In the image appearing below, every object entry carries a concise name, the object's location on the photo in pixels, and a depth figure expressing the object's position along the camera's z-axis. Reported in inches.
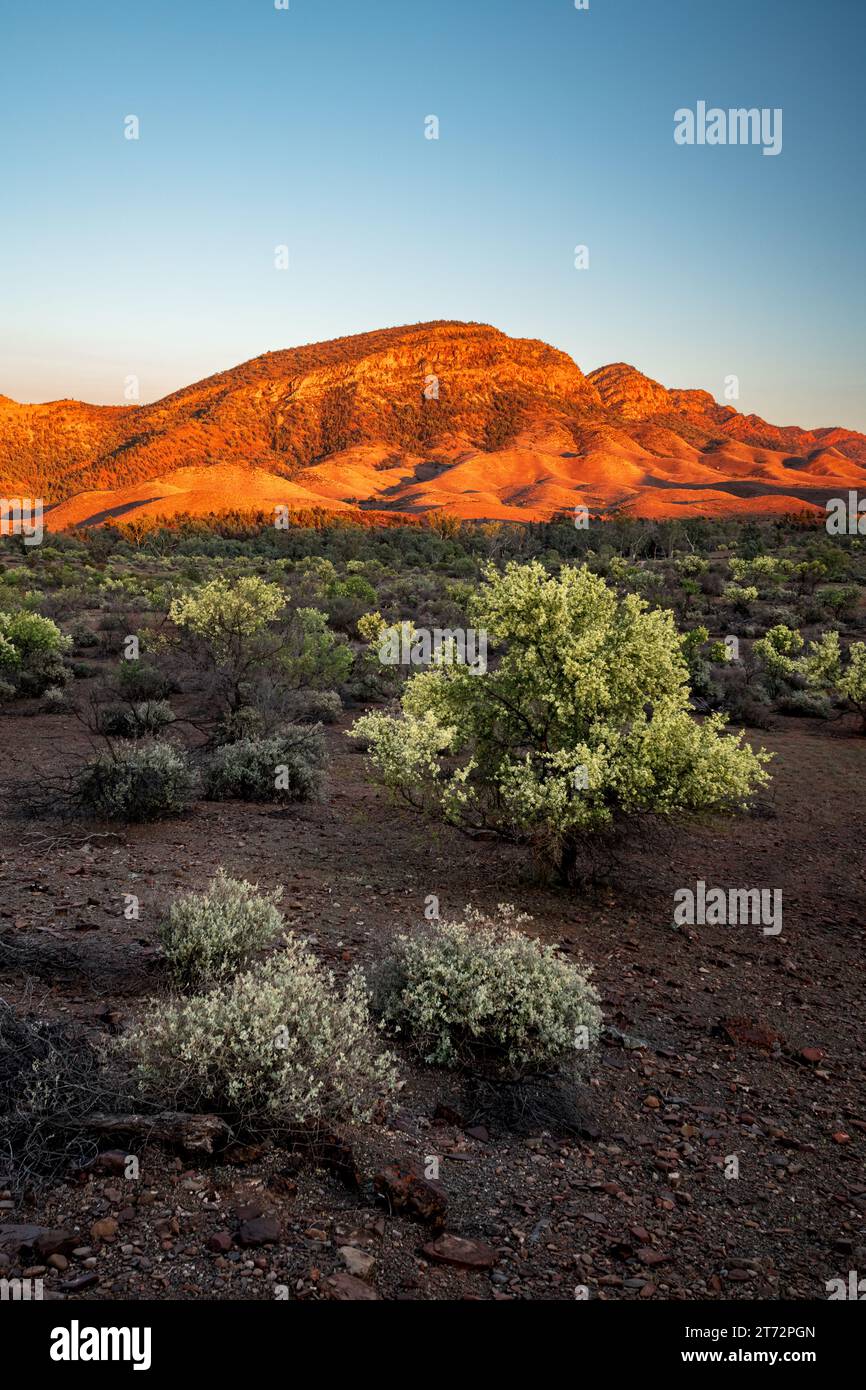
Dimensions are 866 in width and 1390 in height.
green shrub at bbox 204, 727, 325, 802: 416.5
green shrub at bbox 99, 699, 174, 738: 522.6
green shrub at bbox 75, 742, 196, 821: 359.3
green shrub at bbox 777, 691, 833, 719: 675.4
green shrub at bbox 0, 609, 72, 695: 660.1
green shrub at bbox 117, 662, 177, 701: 638.5
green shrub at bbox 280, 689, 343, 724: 597.6
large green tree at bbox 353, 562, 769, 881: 277.9
